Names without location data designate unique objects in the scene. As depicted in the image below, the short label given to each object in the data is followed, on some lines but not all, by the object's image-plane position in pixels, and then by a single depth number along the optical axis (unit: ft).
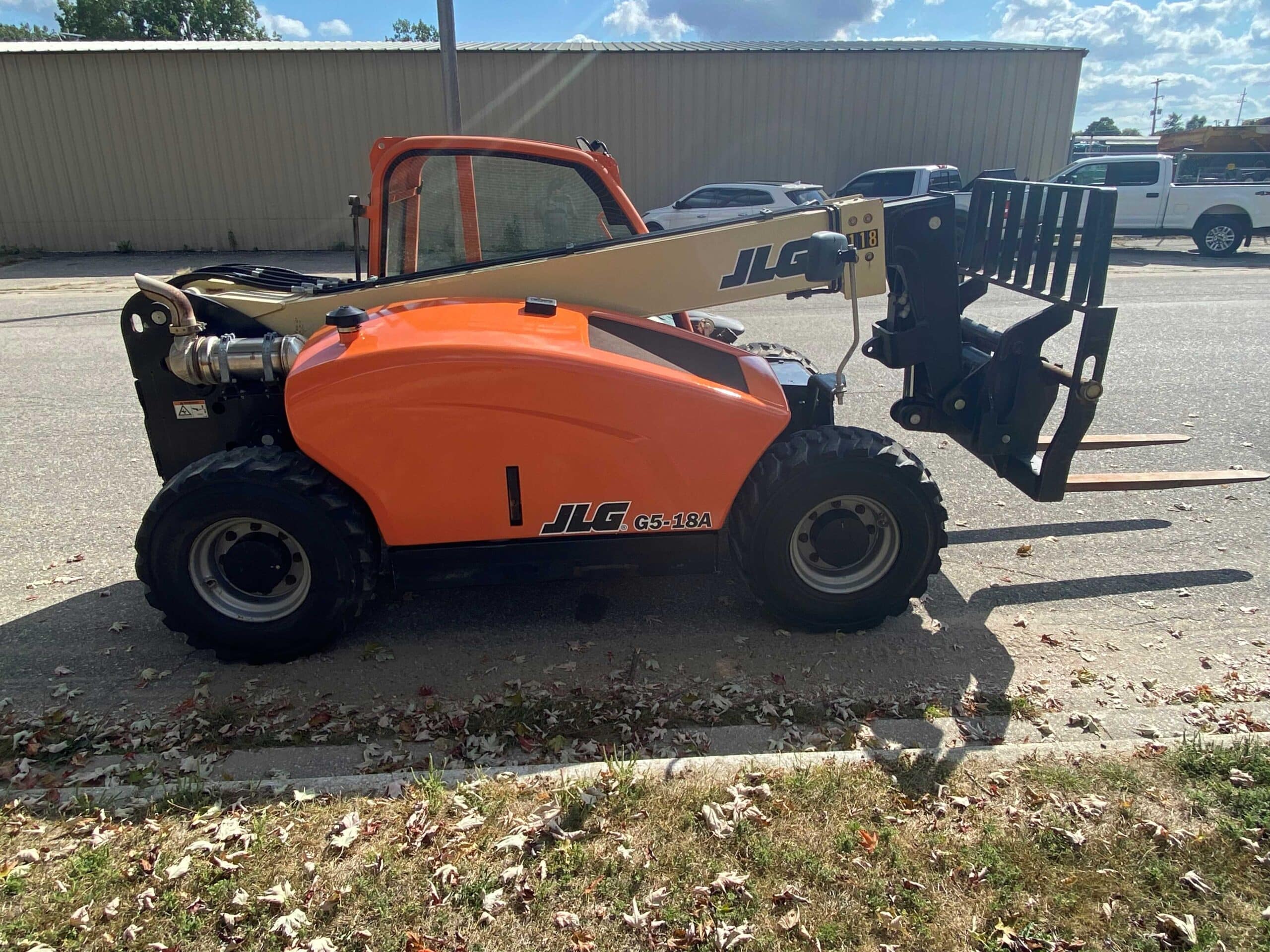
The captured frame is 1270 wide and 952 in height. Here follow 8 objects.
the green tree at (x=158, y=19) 170.81
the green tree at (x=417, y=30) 208.54
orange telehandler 11.50
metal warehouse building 66.64
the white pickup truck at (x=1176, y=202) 61.21
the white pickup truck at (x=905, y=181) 58.59
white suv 55.52
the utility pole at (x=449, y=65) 43.60
